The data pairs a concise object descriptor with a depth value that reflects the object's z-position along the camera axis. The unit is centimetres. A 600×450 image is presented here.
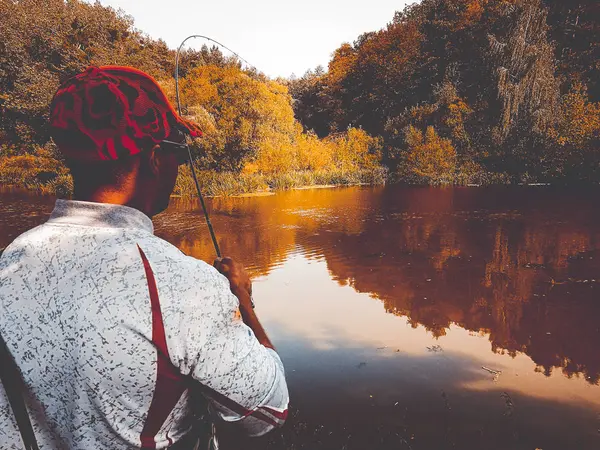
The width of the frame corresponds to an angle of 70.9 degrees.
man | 86
